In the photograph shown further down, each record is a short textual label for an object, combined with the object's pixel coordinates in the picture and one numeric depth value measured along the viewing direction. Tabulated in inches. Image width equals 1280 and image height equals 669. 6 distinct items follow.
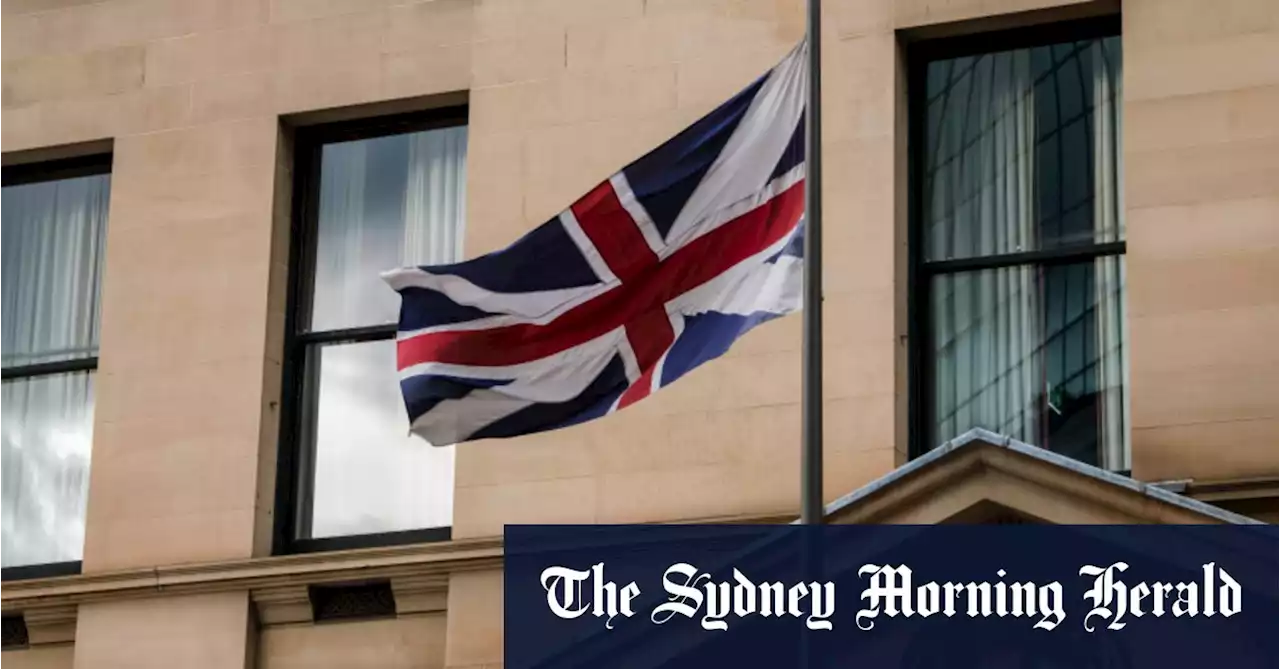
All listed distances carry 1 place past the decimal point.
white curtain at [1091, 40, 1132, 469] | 669.3
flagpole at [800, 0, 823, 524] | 551.8
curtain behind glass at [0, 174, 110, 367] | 799.7
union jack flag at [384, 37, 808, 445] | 597.0
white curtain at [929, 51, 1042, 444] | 690.2
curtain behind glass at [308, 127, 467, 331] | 764.6
